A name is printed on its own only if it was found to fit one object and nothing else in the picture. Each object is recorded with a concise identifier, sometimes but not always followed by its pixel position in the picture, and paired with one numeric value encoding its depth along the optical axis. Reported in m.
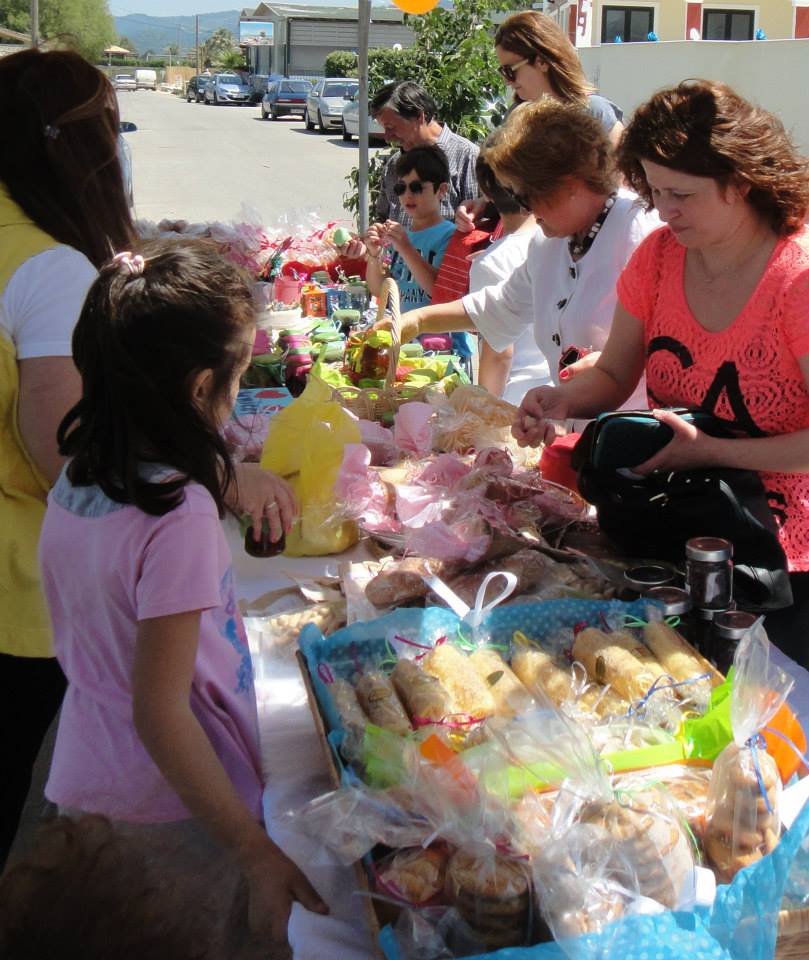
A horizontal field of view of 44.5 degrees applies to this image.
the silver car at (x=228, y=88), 46.94
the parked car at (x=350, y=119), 25.07
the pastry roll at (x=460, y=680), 1.49
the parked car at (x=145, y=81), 68.12
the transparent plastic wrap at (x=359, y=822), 1.20
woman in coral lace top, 1.87
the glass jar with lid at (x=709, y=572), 1.59
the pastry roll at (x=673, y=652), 1.51
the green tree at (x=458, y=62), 7.08
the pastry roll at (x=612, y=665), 1.49
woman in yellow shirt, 1.68
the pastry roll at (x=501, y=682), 1.49
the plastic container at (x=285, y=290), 4.77
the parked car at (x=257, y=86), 47.53
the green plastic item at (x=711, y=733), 1.32
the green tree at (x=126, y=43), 112.07
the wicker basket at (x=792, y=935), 1.14
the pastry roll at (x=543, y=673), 1.53
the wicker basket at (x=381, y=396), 2.92
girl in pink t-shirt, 1.23
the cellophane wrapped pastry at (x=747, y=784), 1.19
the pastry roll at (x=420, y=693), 1.47
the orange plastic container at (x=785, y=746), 1.34
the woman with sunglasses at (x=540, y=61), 4.04
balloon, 6.28
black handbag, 1.78
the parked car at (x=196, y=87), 49.19
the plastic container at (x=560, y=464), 2.28
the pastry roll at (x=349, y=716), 1.38
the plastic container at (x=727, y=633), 1.53
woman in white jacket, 2.54
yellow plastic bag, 2.19
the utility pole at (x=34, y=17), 11.04
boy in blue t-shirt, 4.46
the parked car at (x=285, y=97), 36.75
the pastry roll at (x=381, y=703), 1.45
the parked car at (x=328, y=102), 29.55
